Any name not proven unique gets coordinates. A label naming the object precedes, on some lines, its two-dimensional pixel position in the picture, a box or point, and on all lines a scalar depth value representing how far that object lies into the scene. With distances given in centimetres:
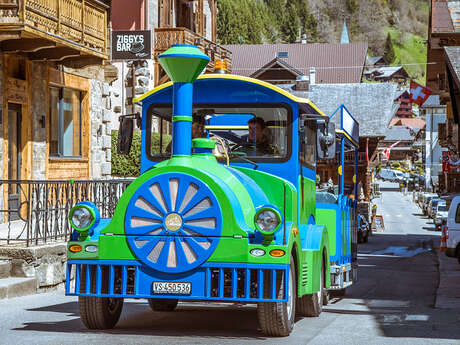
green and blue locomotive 841
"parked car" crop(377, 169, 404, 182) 13814
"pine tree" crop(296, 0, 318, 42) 17488
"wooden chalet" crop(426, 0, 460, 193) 2185
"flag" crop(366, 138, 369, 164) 5641
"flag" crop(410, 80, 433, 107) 3812
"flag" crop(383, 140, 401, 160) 7075
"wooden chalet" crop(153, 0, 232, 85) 3291
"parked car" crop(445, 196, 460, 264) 2491
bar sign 2581
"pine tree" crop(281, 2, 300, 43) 16888
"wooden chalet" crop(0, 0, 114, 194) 1894
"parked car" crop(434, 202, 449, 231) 4927
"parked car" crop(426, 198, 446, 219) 5606
